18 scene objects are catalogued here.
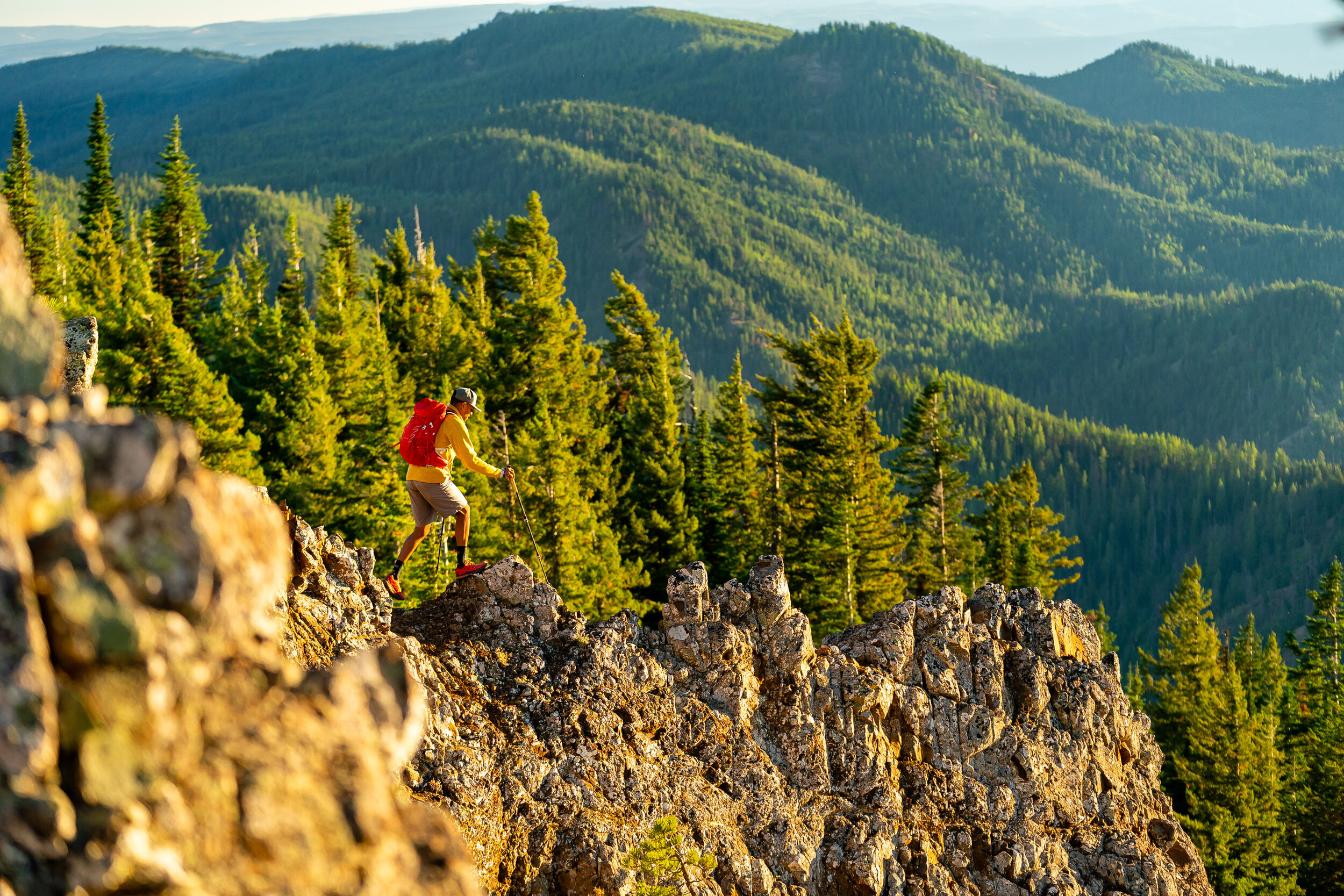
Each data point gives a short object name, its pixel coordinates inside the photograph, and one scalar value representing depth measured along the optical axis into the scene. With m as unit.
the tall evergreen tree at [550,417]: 37.00
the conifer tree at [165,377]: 36.25
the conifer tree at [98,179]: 70.69
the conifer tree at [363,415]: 36.03
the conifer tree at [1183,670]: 61.66
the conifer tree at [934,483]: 54.28
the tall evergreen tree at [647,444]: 47.69
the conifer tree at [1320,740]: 55.03
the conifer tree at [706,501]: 50.34
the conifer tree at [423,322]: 50.19
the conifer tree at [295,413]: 37.88
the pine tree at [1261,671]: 76.88
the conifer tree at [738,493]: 49.12
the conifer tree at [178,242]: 66.19
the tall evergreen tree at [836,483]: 43.50
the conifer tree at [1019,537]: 53.62
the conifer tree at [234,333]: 47.78
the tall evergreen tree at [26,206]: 61.53
